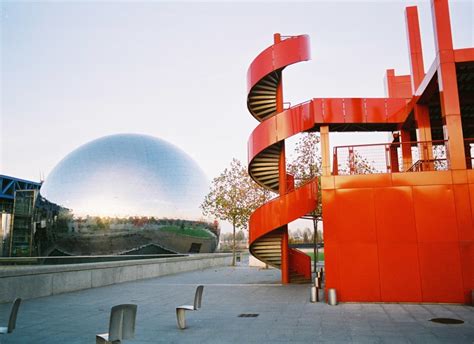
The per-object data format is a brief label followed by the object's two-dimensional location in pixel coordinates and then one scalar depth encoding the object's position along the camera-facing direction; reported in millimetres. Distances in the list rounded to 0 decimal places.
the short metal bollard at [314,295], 12888
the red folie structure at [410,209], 12547
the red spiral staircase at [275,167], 16609
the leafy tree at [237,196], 31406
